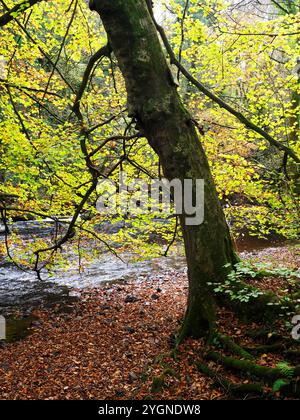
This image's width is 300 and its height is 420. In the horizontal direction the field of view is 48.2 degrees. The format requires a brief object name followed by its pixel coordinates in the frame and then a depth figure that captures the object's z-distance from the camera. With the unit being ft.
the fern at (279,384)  10.07
